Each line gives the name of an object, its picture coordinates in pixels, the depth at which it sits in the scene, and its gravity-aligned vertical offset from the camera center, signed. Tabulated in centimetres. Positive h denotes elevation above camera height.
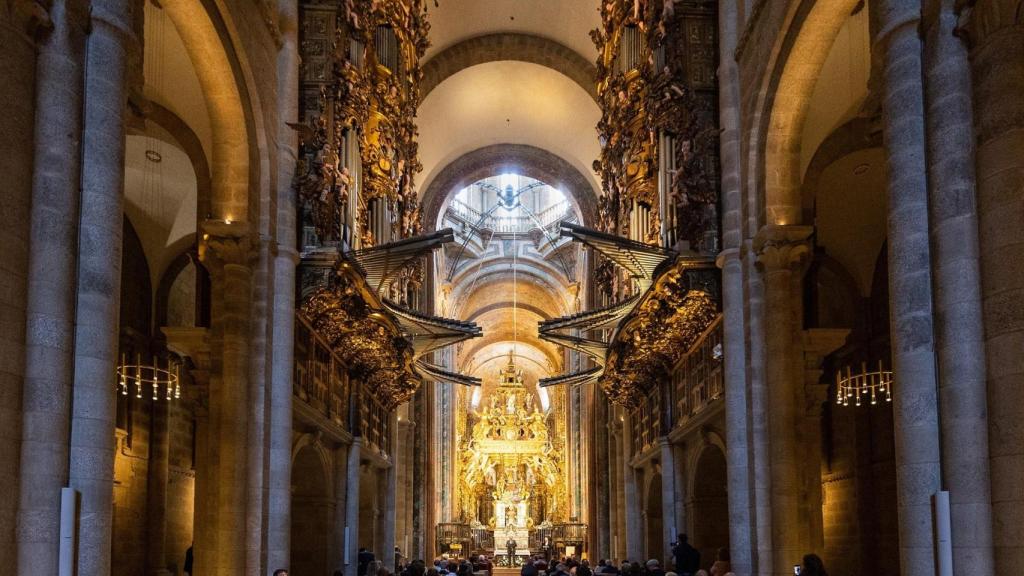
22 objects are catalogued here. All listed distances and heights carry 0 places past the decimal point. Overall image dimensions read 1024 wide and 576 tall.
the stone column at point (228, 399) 1631 +110
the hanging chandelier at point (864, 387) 1967 +153
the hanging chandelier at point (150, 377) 2244 +203
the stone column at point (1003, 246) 892 +175
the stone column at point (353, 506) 2438 -64
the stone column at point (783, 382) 1603 +126
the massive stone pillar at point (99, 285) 952 +161
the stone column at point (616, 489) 3481 -46
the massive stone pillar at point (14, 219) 895 +203
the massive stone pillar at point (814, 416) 1709 +88
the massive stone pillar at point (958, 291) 921 +146
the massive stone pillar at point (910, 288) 970 +155
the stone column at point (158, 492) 2316 -30
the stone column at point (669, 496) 2425 -48
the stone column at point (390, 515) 3203 -110
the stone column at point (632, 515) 3197 -114
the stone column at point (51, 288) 909 +152
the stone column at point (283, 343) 1741 +203
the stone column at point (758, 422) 1641 +73
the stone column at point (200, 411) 1642 +97
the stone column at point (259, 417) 1669 +86
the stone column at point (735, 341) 1698 +198
